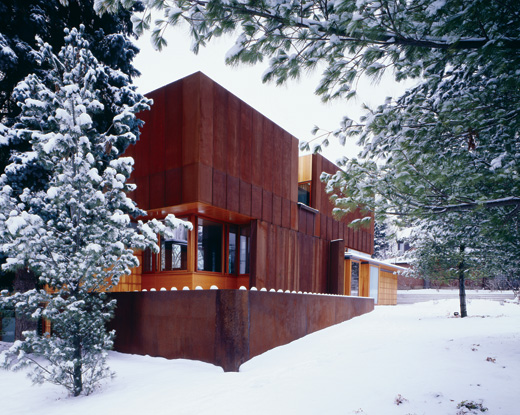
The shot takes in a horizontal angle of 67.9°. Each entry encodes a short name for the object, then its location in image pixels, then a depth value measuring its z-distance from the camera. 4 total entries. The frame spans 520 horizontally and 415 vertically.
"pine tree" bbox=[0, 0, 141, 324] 8.38
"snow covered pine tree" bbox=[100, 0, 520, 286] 3.43
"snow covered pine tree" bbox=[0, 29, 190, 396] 5.63
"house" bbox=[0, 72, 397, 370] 7.39
